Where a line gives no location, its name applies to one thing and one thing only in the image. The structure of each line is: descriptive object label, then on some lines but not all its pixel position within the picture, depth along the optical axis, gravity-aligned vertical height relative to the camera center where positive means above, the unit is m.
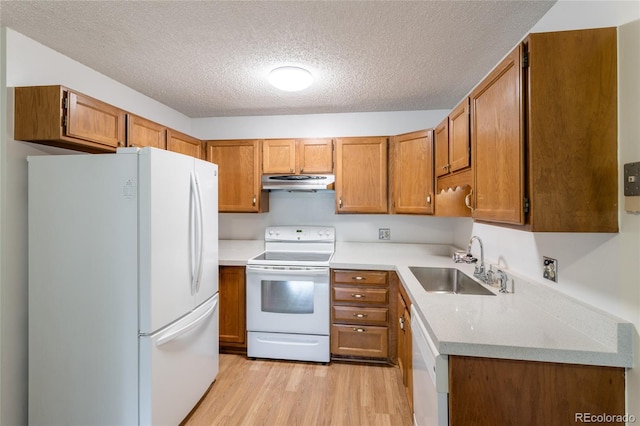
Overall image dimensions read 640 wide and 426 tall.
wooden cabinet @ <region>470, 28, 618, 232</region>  1.00 +0.31
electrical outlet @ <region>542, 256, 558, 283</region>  1.30 -0.26
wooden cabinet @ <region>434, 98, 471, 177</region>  1.62 +0.49
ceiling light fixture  1.95 +0.99
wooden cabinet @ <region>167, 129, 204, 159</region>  2.44 +0.67
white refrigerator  1.48 -0.41
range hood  2.74 +0.32
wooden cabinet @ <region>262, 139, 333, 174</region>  2.82 +0.60
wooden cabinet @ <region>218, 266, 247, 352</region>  2.59 -0.87
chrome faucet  1.85 -0.41
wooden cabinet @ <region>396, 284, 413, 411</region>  1.76 -0.89
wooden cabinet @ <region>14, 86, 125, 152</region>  1.54 +0.56
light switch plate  0.91 +0.12
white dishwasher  1.06 -0.72
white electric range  2.47 -0.87
